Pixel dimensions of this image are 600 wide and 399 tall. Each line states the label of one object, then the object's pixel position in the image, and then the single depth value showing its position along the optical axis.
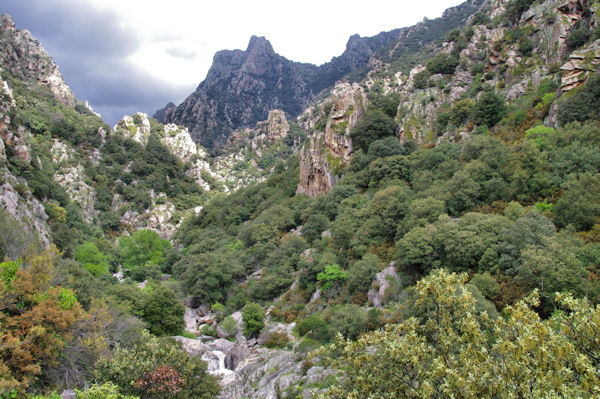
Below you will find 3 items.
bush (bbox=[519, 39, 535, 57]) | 40.64
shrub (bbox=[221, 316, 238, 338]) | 31.21
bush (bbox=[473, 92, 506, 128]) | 37.66
